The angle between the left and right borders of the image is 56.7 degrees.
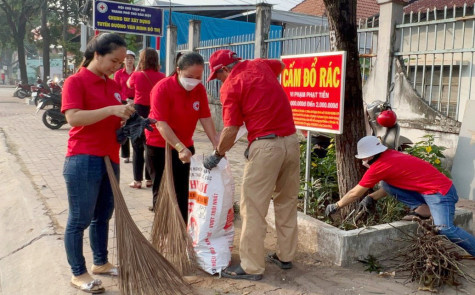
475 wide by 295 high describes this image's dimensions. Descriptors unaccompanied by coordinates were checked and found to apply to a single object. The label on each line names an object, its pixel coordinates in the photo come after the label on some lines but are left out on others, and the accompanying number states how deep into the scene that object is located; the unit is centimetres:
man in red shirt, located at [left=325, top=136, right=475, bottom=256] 339
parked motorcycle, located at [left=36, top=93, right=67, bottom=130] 1099
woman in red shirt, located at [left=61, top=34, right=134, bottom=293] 268
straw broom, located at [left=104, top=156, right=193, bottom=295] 278
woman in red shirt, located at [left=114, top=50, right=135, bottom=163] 626
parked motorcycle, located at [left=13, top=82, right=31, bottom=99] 2525
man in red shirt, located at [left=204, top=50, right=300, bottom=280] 299
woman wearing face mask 339
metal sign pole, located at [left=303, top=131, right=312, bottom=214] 395
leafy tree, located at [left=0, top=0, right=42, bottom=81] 3002
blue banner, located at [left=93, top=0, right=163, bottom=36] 1021
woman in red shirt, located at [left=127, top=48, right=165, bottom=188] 532
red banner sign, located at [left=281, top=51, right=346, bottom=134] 350
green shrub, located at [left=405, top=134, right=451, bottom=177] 447
